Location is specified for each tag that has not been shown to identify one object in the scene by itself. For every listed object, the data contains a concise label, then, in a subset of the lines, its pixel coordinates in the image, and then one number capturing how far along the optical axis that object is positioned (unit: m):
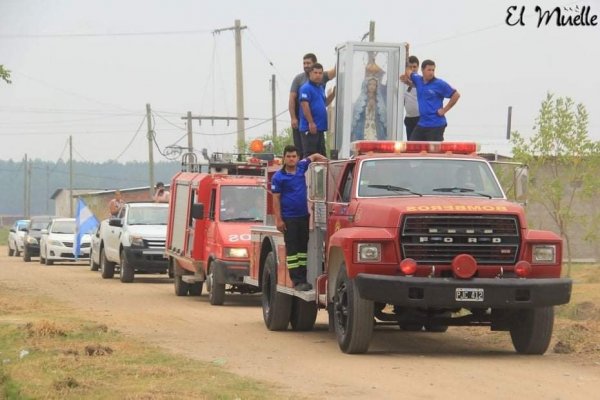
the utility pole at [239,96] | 51.50
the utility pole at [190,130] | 63.50
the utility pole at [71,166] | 106.56
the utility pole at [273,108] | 66.00
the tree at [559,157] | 31.66
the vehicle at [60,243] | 42.09
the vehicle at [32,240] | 47.81
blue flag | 40.84
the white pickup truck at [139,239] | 29.60
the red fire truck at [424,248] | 13.21
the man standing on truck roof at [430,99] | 16.41
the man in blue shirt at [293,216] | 15.82
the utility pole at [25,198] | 129.38
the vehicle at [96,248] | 34.37
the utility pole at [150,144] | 68.62
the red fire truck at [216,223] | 22.23
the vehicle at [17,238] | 54.72
